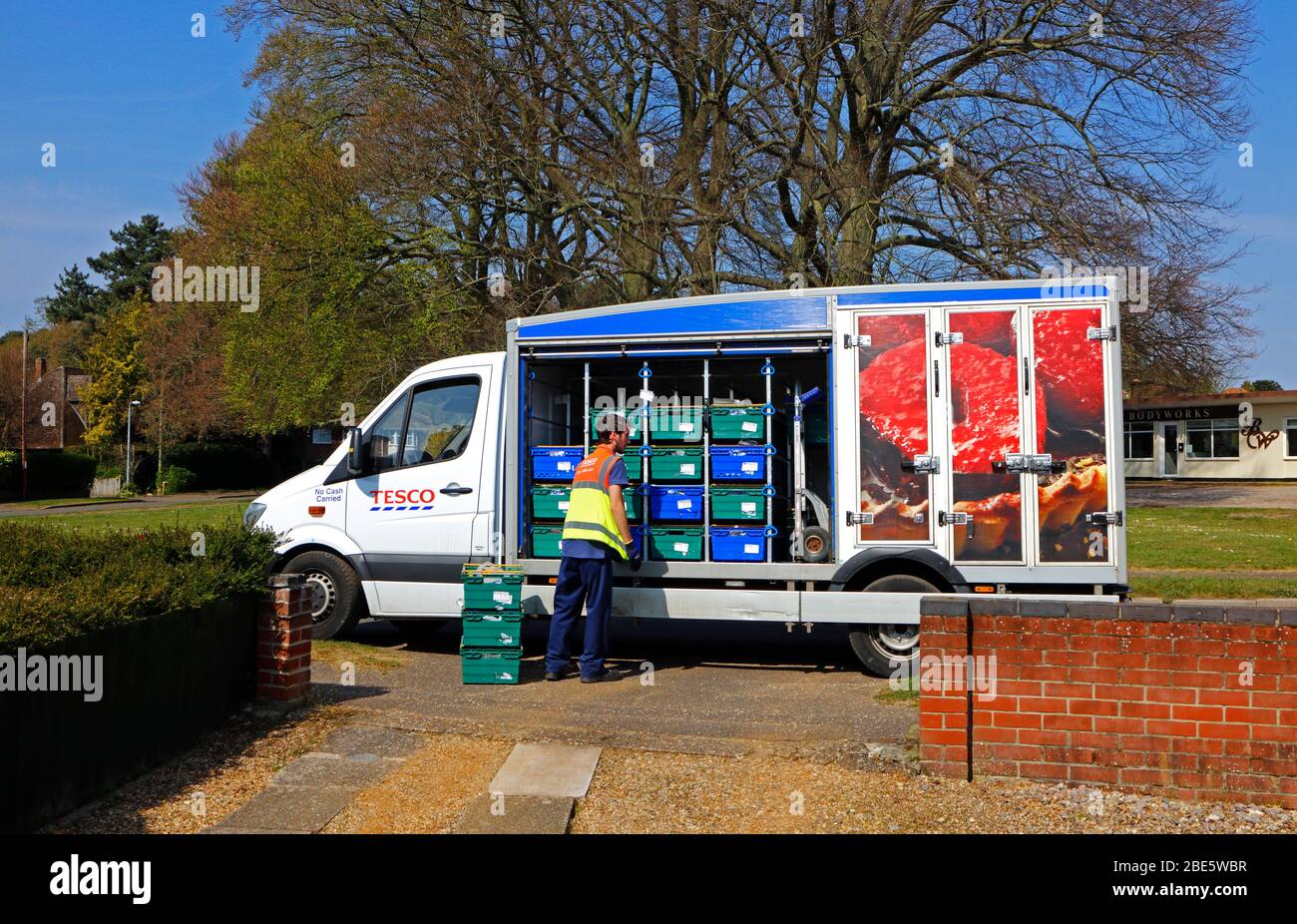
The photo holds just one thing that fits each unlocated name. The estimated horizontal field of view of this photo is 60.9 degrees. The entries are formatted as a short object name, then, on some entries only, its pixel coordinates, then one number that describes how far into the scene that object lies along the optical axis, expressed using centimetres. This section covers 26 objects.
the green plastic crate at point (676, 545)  895
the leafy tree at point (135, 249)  7125
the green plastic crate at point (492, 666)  847
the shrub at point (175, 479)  4747
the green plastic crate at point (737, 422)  890
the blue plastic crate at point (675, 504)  897
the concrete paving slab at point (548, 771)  580
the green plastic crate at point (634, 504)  910
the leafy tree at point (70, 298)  8188
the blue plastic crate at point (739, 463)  888
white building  4631
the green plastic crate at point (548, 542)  921
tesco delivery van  827
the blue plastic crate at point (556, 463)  920
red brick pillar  721
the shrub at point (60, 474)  4697
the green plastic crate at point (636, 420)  913
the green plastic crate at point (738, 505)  887
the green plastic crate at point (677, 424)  901
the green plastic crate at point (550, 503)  920
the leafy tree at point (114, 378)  4966
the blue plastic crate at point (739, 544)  884
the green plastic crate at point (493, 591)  855
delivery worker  850
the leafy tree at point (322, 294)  2147
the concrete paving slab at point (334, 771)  589
